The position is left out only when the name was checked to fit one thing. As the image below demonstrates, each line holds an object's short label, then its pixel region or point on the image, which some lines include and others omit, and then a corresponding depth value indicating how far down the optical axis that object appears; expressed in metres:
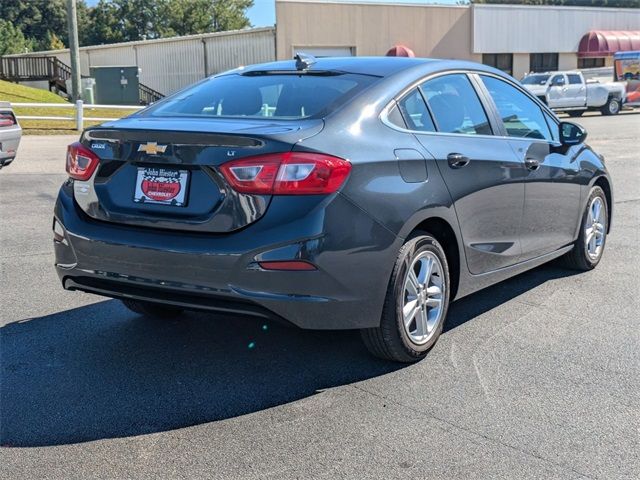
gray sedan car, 3.47
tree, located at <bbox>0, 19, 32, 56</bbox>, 56.06
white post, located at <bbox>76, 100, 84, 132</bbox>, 19.20
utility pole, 22.00
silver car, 10.16
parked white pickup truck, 30.86
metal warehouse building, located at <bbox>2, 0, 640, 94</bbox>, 39.72
